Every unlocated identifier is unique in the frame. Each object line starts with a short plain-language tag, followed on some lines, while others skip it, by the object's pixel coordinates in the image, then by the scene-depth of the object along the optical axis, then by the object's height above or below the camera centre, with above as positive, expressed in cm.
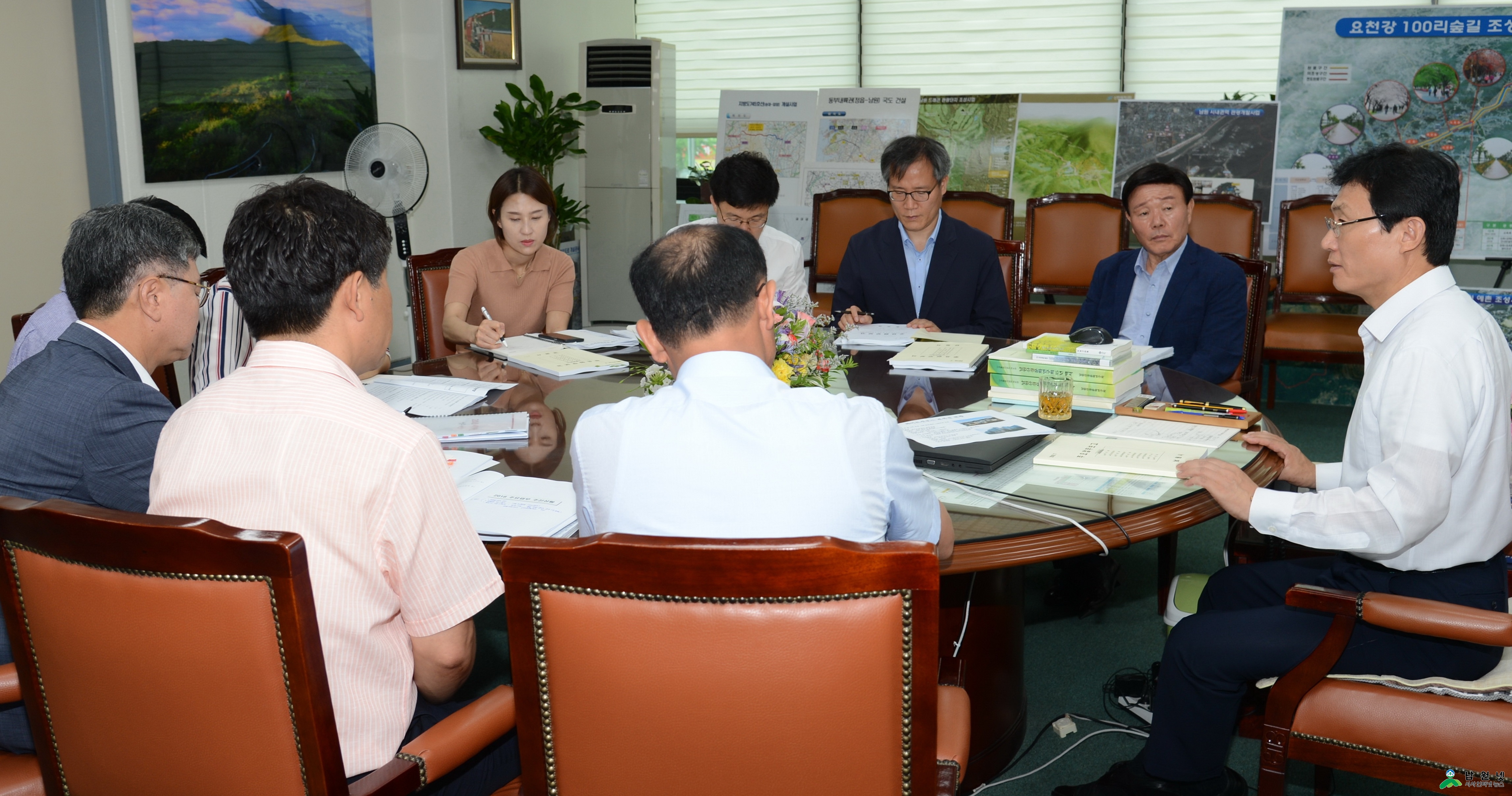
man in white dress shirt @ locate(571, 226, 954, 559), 120 -29
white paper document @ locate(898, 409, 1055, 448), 205 -47
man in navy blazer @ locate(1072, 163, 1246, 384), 323 -28
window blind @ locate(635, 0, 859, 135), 732 +98
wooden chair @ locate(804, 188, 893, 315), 559 -18
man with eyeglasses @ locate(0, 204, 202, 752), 159 -31
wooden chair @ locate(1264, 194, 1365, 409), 487 -48
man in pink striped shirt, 124 -33
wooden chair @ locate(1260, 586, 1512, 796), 153 -77
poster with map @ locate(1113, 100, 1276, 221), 540 +24
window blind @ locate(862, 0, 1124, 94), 667 +91
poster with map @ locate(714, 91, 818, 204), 633 +35
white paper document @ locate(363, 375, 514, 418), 243 -49
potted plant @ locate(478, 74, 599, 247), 639 +33
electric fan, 482 +6
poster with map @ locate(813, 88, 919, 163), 608 +38
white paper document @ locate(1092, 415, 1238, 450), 209 -48
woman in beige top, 349 -29
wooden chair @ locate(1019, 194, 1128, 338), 525 -24
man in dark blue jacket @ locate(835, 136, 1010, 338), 365 -27
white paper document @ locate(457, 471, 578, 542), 166 -52
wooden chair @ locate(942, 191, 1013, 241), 529 -11
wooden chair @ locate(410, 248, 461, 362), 354 -37
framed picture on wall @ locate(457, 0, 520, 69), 618 +88
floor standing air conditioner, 680 +16
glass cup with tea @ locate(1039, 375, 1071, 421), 228 -45
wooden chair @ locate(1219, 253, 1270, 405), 335 -41
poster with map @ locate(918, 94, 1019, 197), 598 +29
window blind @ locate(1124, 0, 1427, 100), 626 +84
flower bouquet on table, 209 -32
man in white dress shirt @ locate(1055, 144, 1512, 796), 170 -49
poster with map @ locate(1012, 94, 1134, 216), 579 +24
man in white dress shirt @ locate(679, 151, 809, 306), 353 -1
